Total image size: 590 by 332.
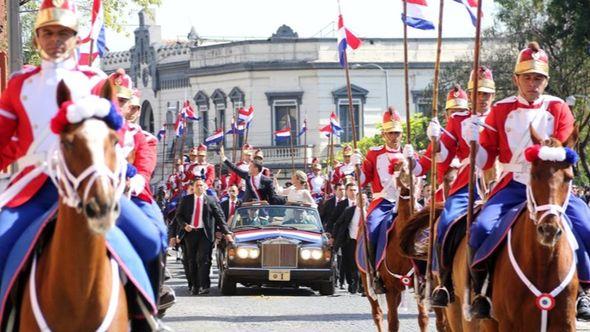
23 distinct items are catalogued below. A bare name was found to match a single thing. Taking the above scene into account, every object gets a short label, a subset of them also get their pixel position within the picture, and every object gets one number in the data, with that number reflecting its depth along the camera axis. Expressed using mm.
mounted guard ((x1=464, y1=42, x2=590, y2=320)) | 11961
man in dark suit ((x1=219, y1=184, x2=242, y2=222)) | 35406
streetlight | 89844
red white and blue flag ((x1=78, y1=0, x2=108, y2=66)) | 18109
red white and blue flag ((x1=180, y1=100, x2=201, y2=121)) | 54875
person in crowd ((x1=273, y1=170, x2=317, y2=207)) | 31344
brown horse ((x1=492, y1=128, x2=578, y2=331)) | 10781
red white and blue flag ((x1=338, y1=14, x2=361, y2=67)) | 20594
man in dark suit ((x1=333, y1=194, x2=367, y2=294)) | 27906
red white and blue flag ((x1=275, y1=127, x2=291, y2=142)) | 57312
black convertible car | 26812
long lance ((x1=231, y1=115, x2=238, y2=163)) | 55119
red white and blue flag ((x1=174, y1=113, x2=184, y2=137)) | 55675
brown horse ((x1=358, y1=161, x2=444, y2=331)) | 17109
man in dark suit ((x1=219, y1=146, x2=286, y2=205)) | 32031
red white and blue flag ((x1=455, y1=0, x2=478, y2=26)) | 15371
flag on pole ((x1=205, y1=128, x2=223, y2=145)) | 49650
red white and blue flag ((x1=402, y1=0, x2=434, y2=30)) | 17344
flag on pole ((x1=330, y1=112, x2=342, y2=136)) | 51938
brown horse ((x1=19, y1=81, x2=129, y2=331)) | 8086
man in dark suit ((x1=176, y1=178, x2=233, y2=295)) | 27922
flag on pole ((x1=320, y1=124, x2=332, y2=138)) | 50844
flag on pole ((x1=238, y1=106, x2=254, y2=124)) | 51688
